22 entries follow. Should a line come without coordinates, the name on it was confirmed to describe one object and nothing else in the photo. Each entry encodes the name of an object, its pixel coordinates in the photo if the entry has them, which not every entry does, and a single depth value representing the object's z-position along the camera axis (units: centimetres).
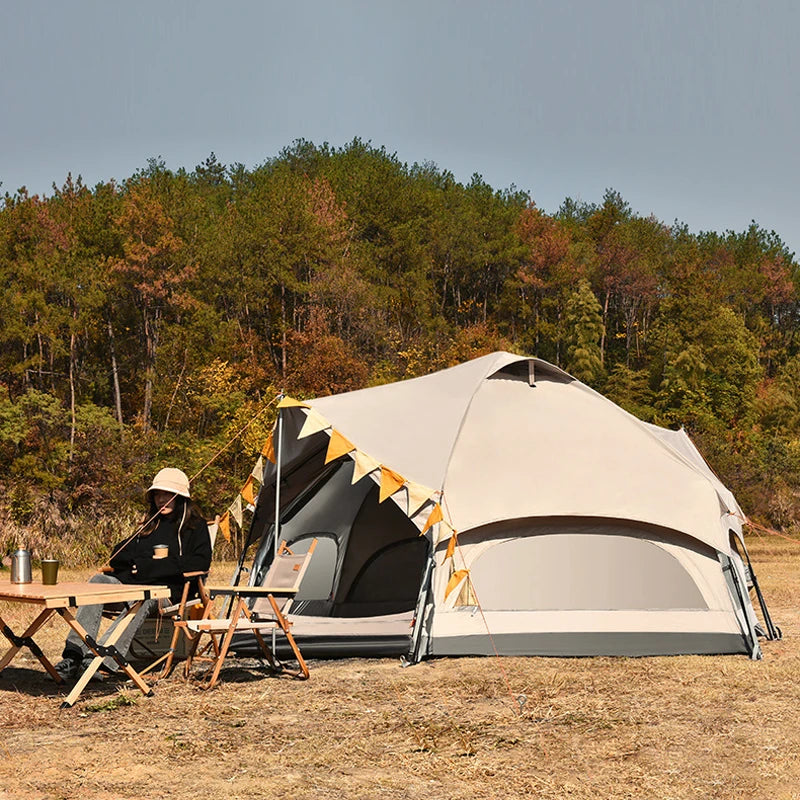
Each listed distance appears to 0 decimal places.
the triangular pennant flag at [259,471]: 952
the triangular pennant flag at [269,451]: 928
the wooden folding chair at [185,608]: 715
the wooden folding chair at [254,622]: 689
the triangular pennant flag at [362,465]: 815
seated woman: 711
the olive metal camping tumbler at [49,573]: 648
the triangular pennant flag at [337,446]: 817
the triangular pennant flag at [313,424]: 843
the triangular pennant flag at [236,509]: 952
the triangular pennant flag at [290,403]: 861
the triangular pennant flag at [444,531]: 815
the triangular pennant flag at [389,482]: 809
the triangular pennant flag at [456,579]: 802
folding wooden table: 599
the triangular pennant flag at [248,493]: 947
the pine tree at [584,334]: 4153
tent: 820
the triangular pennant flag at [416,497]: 815
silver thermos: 660
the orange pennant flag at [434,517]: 809
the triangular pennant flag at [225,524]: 918
